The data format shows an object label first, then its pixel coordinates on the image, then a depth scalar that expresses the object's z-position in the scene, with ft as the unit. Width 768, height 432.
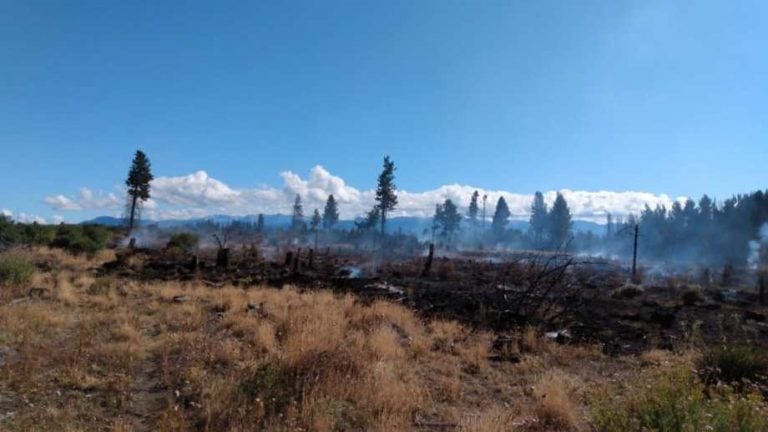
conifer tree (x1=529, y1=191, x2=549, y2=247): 312.50
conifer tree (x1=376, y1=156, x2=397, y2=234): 234.17
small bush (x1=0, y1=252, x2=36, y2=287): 43.19
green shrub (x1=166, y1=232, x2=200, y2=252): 107.30
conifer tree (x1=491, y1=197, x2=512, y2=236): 341.62
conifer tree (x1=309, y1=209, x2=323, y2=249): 292.40
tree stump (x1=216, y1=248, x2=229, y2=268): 82.28
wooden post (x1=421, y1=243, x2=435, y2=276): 91.20
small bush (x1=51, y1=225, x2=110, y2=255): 88.38
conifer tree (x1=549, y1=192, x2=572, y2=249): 287.34
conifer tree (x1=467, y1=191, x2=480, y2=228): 357.20
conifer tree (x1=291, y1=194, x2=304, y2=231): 334.24
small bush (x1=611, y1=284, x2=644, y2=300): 77.61
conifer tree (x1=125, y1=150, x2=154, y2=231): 173.37
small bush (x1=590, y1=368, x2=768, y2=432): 13.39
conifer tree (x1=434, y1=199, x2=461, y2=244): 313.94
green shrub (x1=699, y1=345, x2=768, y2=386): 23.68
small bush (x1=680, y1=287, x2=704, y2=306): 69.62
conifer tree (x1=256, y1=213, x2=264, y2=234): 356.34
